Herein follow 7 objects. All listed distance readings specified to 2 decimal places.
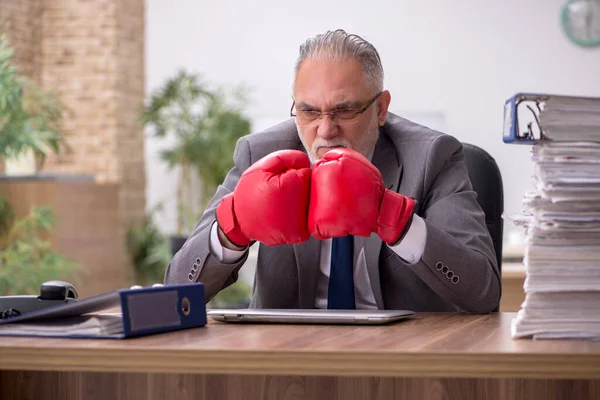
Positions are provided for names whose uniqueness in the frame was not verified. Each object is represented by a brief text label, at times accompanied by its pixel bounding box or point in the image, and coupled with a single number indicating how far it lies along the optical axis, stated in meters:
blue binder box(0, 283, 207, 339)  2.17
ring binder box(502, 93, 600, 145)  2.18
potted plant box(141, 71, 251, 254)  8.02
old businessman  2.67
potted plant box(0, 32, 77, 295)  5.88
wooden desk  2.01
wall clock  8.56
